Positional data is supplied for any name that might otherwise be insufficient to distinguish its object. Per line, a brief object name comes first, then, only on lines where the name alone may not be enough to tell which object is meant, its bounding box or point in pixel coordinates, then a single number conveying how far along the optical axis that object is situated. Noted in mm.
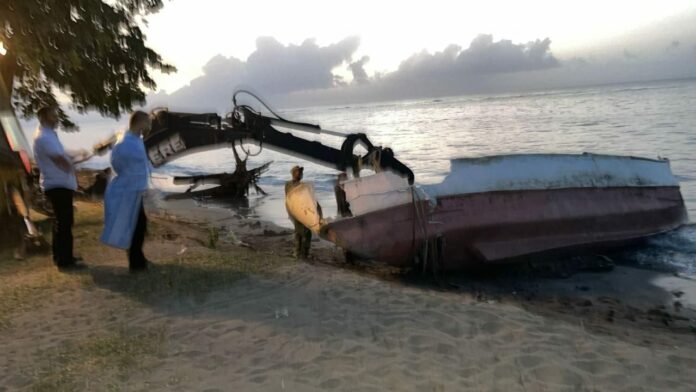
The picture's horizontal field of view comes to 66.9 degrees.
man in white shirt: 5770
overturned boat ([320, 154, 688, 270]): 7883
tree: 7387
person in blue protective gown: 5633
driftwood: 17562
